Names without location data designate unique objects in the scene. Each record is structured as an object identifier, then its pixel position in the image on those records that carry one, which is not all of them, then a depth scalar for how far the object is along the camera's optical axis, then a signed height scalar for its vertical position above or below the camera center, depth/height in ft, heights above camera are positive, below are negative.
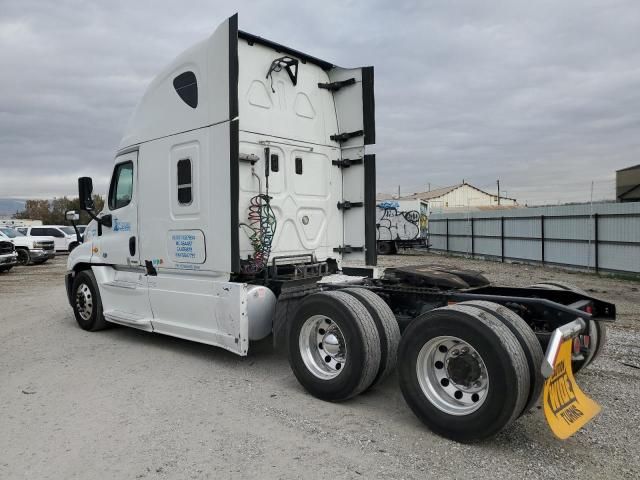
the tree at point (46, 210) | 253.44 +10.98
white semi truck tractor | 12.98 -1.43
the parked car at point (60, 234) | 89.15 -0.63
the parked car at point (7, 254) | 62.87 -2.88
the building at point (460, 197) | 250.37 +15.12
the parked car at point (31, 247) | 76.89 -2.45
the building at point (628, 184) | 93.09 +7.49
